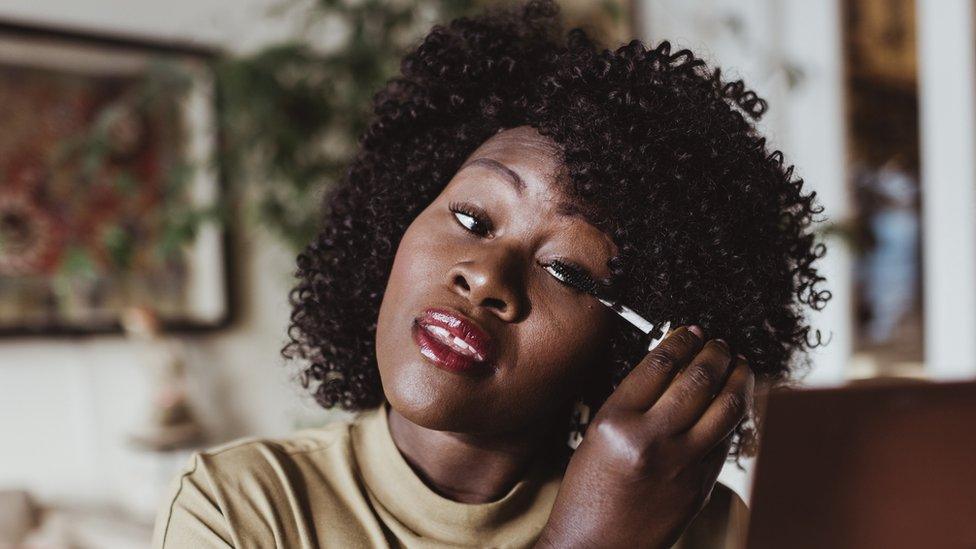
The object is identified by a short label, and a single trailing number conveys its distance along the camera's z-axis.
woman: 0.70
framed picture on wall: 2.18
